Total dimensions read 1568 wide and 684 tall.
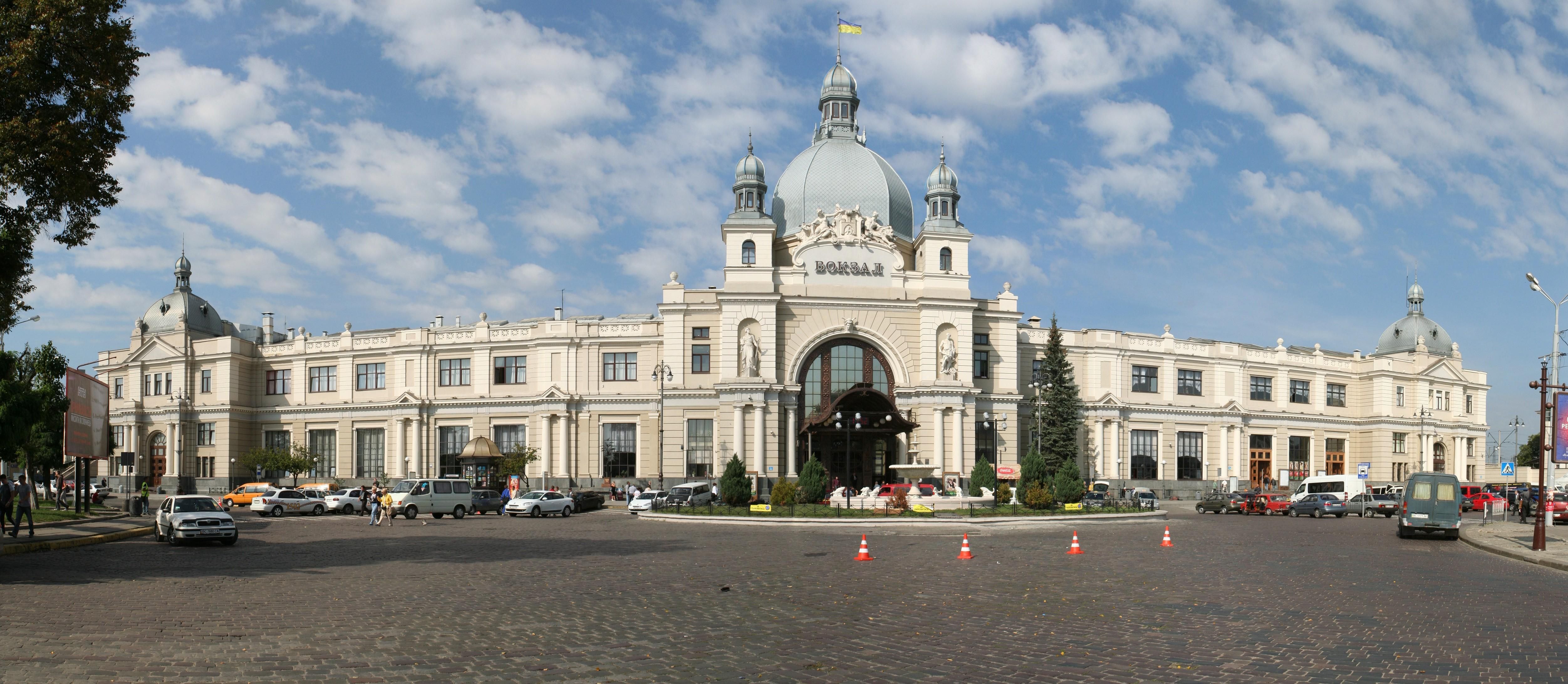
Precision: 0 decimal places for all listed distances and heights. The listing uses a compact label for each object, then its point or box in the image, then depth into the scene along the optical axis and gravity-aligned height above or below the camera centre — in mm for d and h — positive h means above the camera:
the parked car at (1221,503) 55938 -5740
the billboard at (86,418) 41719 -888
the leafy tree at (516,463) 67188 -4181
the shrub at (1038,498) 45375 -4364
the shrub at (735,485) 46906 -3921
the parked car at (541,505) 48469 -4869
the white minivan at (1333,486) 58000 -5113
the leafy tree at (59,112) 21250 +5693
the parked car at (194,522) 30359 -3507
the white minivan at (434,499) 46750 -4433
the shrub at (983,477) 55781 -4324
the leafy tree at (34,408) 37125 -421
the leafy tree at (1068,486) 48406 -4151
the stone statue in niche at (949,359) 64562 +1856
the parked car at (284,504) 51625 -5117
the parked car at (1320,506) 52312 -5505
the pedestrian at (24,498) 30109 -2780
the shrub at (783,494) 45031 -4117
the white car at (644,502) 51406 -5043
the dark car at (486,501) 51303 -4992
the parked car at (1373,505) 54531 -5712
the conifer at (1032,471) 47625 -3428
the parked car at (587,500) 53156 -5219
